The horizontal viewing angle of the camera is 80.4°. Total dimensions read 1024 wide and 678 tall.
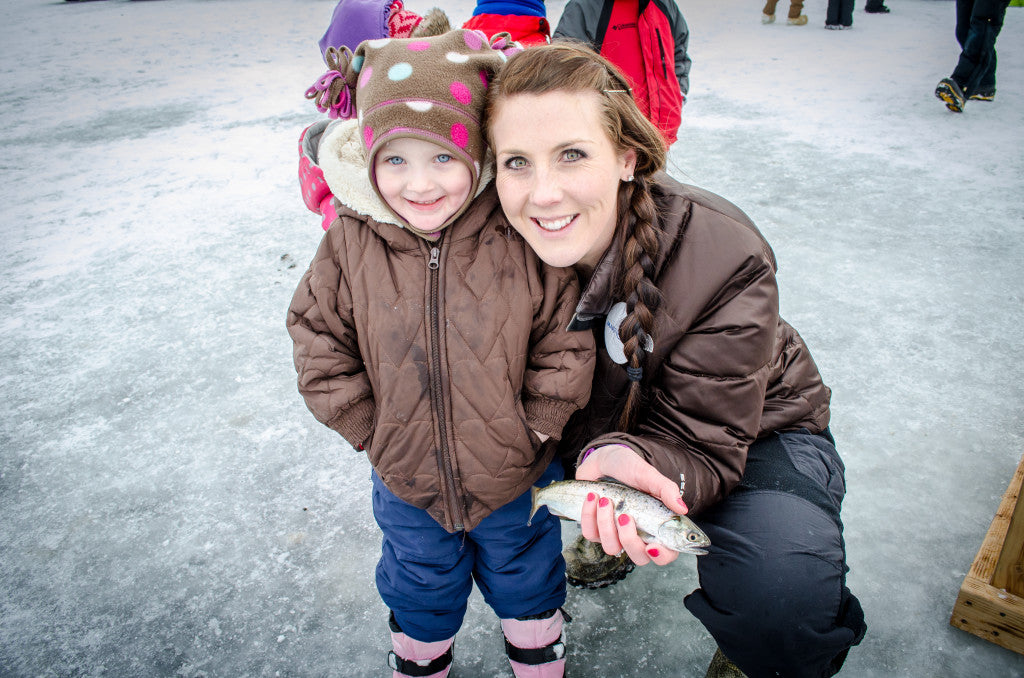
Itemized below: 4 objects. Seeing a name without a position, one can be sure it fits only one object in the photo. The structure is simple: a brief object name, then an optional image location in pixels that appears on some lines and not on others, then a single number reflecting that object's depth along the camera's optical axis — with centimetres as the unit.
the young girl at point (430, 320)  145
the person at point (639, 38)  324
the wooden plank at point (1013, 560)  157
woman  133
